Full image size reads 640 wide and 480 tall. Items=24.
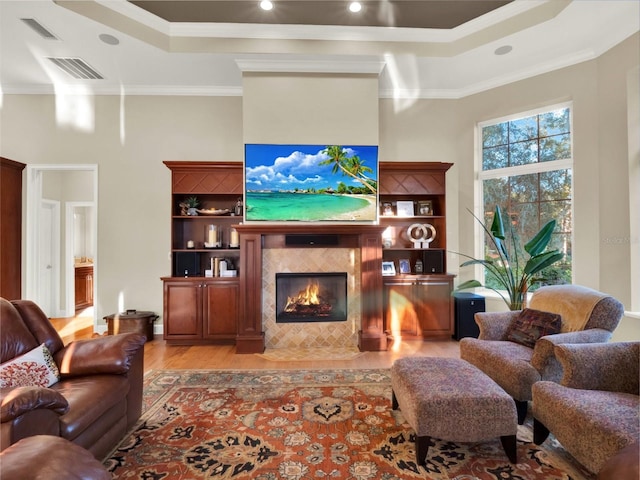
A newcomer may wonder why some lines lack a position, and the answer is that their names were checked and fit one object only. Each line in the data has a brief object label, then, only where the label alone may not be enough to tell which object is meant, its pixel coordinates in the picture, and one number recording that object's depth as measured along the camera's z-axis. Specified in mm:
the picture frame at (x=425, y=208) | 5020
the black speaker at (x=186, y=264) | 4637
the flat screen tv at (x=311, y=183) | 4266
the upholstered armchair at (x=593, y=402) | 1635
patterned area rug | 1933
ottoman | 1938
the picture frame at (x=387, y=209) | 4949
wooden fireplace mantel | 4156
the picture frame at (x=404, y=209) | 4973
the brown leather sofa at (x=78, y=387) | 1583
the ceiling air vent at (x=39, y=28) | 3551
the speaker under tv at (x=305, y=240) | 4352
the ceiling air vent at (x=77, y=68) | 4281
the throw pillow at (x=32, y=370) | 1900
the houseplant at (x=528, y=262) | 3496
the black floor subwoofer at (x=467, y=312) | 4605
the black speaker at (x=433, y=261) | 4922
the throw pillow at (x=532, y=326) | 2787
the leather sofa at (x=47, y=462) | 1140
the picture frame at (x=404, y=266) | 4941
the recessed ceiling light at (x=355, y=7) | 3590
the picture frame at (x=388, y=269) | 4723
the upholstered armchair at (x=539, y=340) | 2379
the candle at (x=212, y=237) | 4699
